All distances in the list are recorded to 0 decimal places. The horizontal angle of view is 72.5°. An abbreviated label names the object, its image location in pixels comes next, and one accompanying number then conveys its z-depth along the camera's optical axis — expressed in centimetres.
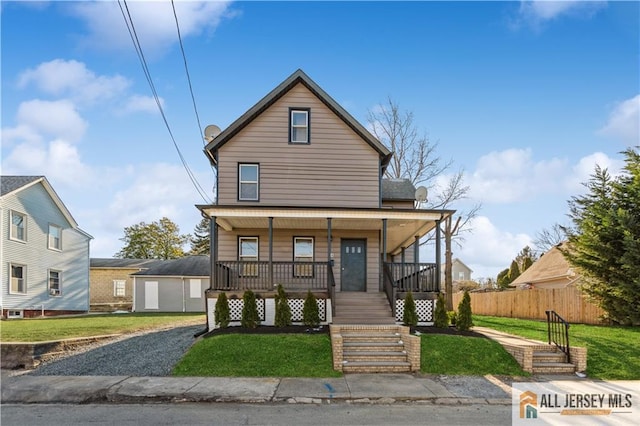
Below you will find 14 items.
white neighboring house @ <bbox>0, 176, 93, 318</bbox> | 2131
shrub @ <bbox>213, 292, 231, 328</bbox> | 1316
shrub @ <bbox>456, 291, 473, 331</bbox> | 1291
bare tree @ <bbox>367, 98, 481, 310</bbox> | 2858
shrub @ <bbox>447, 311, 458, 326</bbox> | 1362
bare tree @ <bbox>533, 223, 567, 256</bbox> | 4509
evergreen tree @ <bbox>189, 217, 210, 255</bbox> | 5194
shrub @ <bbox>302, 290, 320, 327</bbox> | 1320
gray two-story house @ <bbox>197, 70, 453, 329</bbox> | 1625
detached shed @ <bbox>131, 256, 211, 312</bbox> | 2859
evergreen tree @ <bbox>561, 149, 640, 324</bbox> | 1481
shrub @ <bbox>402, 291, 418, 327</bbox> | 1316
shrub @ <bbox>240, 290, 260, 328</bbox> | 1284
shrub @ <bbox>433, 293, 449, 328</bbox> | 1326
